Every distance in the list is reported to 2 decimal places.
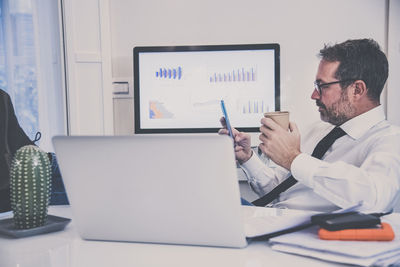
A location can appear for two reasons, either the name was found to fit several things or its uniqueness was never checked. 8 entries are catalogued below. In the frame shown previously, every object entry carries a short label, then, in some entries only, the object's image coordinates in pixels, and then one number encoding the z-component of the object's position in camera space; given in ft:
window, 10.21
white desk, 2.38
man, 3.91
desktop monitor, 7.82
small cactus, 2.88
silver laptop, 2.37
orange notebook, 2.47
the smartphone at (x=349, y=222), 2.52
